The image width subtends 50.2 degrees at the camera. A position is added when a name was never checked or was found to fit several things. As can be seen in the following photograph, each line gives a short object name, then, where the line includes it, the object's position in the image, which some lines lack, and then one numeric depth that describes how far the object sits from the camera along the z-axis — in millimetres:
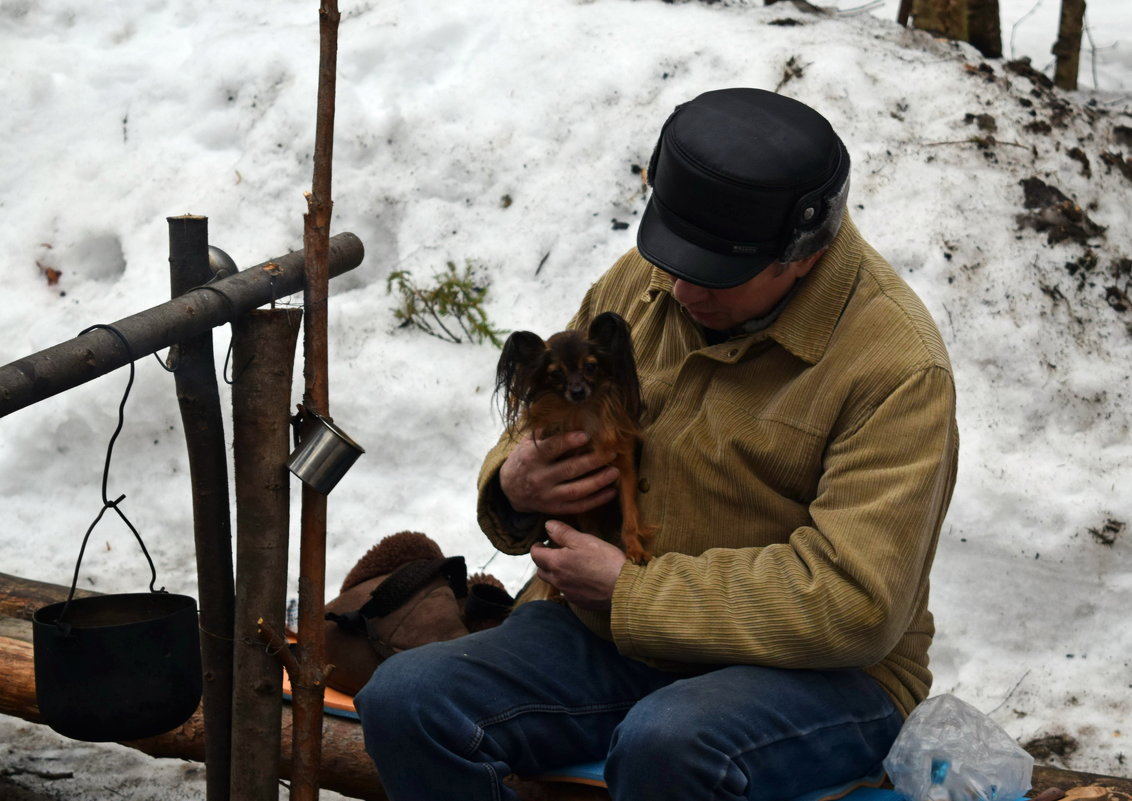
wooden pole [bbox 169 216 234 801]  2793
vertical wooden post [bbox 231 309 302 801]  2707
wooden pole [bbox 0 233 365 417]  2338
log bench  2826
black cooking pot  2723
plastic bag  2670
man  2459
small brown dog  2791
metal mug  2641
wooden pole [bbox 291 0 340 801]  2645
